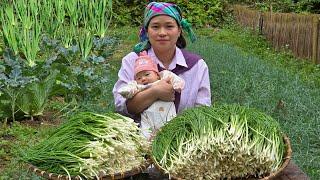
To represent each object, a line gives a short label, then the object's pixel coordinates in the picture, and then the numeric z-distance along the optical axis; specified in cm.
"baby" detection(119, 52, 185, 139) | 243
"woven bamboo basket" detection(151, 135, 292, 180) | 179
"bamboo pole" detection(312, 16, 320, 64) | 801
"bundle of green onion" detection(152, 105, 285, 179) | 176
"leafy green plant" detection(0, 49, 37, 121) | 472
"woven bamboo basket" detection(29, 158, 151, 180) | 180
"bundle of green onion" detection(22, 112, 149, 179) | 183
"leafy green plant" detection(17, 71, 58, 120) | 497
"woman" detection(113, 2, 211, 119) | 244
